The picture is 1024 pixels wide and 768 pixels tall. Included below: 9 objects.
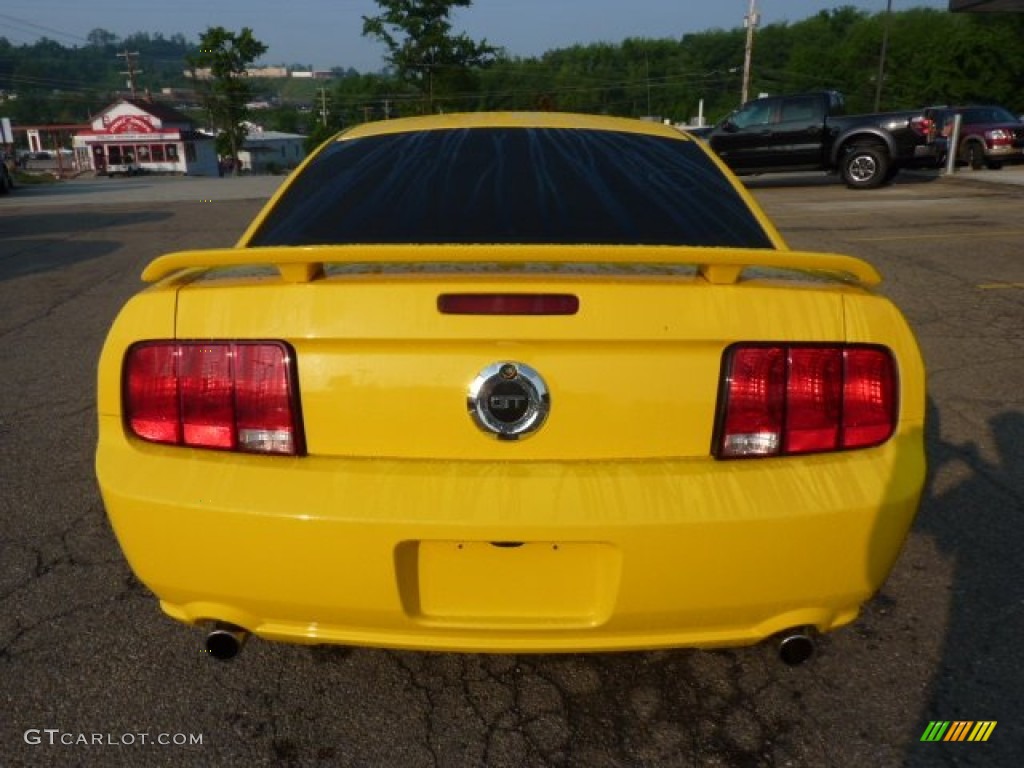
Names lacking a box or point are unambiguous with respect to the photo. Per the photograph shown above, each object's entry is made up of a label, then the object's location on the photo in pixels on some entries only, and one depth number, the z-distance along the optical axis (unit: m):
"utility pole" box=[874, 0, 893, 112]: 47.59
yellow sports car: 1.67
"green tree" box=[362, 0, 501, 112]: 54.16
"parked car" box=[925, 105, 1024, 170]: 19.22
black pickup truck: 16.34
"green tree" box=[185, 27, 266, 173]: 61.00
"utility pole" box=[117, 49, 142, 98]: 81.10
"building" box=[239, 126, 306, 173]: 82.00
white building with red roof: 60.91
